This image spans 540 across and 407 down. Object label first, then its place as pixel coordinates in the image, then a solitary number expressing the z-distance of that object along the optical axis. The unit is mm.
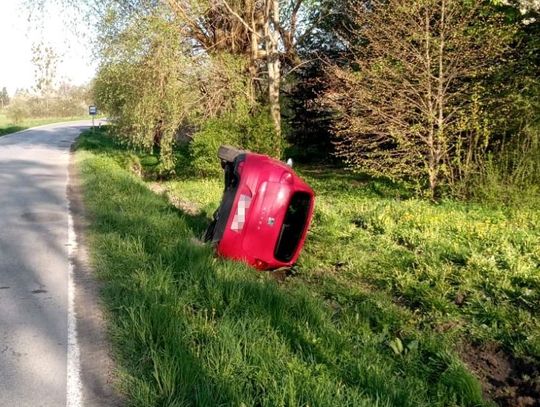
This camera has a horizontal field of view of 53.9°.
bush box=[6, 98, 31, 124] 62156
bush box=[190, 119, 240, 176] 16594
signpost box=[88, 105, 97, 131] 39000
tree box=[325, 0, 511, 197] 11547
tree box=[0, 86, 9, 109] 107312
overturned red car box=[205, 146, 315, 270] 6934
